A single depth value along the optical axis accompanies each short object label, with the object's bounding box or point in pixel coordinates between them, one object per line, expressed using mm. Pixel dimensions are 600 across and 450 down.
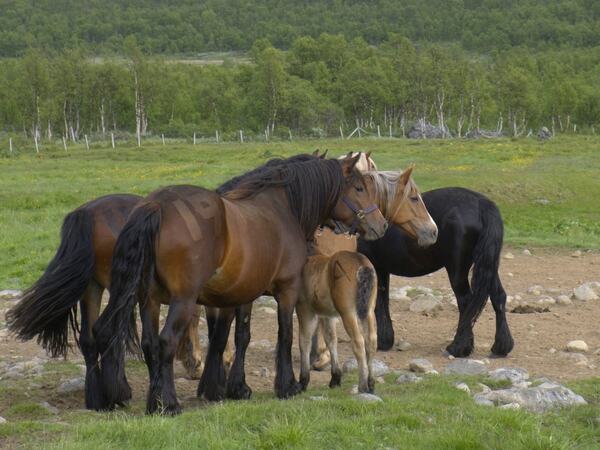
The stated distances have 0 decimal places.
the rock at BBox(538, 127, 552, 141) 67312
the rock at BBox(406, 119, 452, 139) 74812
